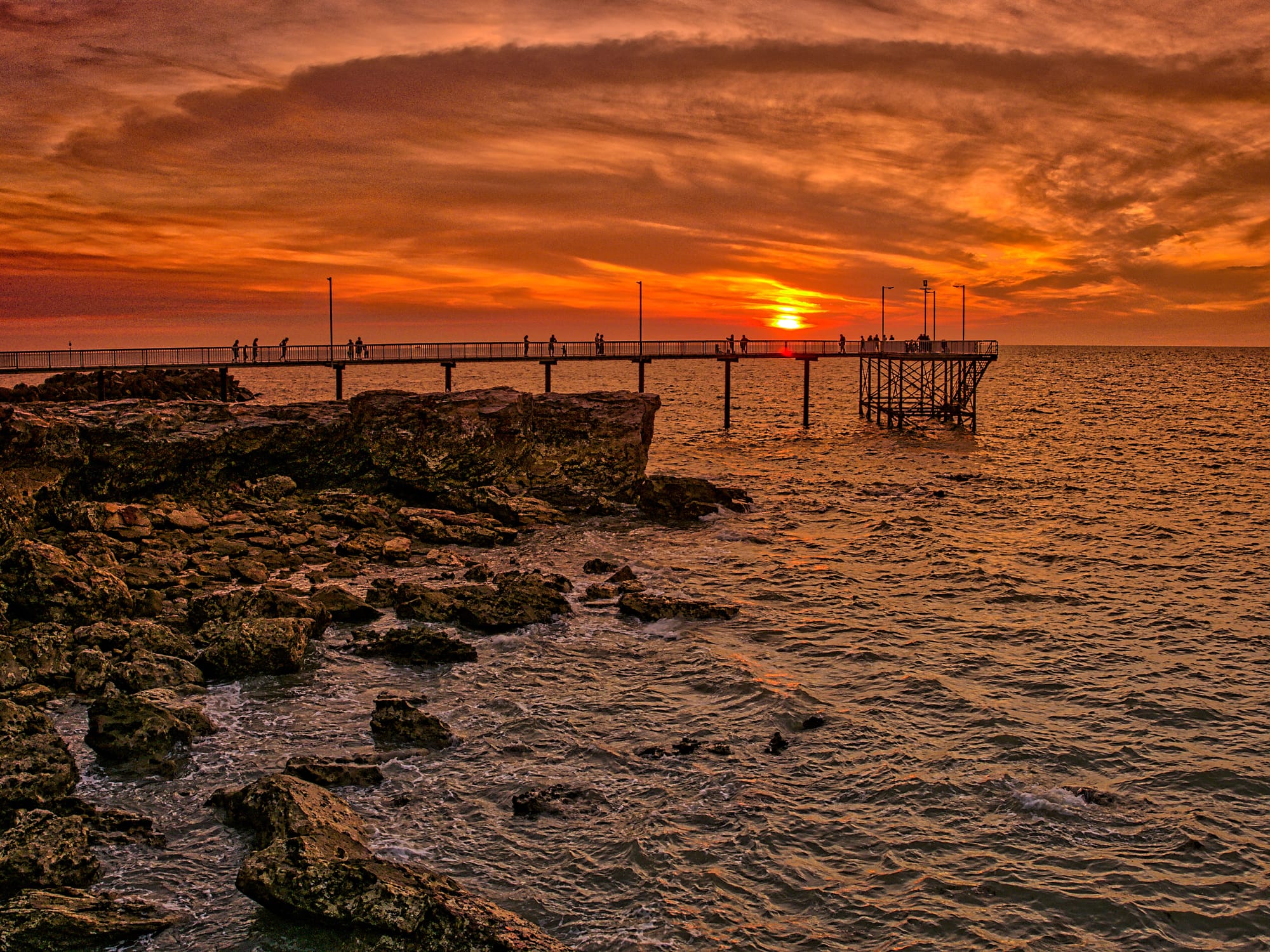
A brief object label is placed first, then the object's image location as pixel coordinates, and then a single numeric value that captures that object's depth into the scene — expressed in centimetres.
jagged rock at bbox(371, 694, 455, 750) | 1614
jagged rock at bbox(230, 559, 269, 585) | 2633
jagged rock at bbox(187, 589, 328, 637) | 2167
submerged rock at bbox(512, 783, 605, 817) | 1398
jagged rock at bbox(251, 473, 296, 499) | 3669
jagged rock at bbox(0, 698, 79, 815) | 1294
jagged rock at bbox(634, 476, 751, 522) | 3866
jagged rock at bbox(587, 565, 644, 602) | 2595
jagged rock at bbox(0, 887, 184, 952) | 1012
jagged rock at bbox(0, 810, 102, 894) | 1117
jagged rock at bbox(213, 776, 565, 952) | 1034
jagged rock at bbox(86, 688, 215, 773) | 1496
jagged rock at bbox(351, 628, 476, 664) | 2053
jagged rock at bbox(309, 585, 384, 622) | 2317
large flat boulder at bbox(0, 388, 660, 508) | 3400
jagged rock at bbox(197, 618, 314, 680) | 1903
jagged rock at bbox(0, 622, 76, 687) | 1777
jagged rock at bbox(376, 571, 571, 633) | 2316
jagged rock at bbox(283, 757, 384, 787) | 1433
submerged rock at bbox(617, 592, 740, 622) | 2406
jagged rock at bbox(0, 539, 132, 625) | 2048
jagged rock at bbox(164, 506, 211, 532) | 3062
